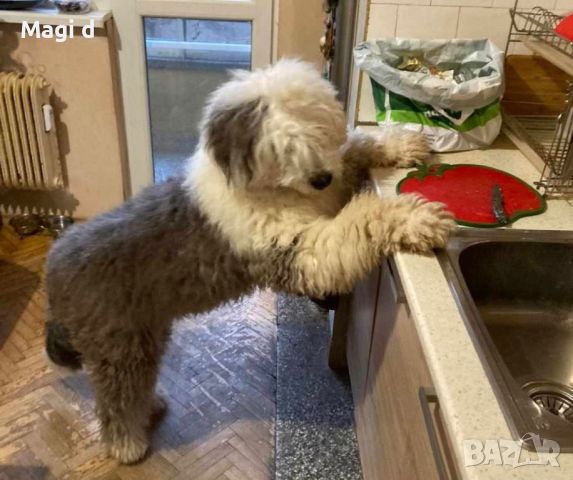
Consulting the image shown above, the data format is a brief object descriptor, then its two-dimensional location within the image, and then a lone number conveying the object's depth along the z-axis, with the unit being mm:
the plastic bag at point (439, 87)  1495
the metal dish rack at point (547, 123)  1395
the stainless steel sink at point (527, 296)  1209
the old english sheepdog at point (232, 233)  1277
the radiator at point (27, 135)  2555
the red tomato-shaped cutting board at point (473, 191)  1313
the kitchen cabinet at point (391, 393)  966
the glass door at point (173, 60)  2572
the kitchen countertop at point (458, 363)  754
